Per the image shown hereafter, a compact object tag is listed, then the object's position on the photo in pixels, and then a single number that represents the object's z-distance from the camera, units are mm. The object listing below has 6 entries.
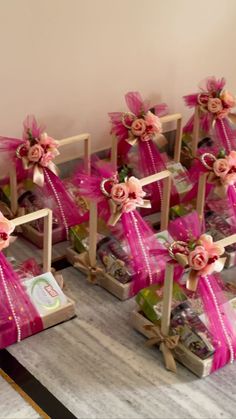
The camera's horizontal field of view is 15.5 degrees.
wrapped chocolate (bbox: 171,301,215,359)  2119
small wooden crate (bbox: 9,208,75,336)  2253
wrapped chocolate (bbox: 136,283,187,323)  2229
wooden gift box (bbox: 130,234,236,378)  2112
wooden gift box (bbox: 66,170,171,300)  2395
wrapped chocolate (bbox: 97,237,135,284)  2409
